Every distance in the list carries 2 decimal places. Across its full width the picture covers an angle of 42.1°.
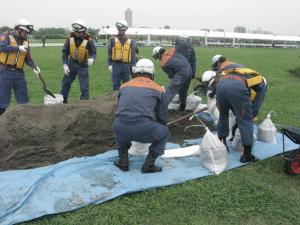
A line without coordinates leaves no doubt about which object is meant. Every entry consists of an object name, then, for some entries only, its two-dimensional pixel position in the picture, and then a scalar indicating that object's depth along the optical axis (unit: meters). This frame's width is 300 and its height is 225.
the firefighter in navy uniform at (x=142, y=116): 4.91
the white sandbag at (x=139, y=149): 5.75
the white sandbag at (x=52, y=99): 7.87
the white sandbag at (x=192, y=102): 8.40
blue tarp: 4.14
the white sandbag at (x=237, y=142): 6.12
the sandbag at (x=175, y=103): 8.46
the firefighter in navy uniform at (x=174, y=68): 8.01
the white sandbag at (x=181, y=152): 5.74
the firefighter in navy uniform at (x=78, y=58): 8.20
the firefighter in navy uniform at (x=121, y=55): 8.98
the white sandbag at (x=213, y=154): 5.26
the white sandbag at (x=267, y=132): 6.50
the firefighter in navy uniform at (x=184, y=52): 8.42
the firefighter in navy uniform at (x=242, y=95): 5.43
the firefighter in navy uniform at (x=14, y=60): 7.13
